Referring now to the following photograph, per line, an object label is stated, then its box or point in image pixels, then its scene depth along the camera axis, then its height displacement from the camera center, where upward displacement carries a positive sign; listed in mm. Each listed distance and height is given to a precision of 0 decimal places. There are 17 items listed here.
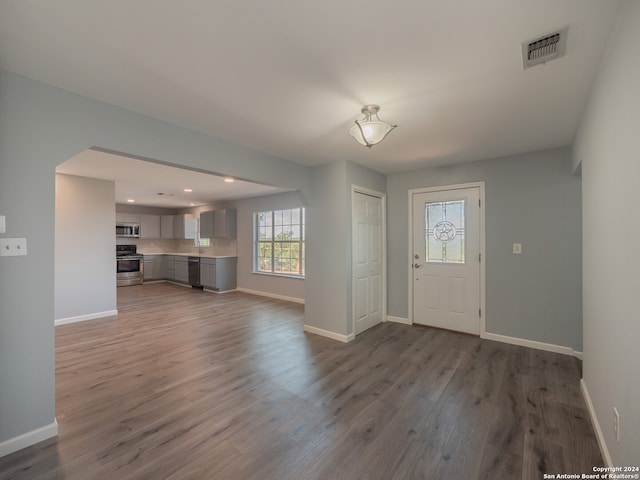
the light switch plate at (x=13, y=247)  1761 -35
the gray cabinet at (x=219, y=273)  7141 -860
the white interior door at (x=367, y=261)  4000 -328
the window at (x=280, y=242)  6387 -60
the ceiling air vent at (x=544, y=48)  1516 +1070
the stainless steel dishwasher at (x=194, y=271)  7608 -838
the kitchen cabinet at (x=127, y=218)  8145 +671
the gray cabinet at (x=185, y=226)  8773 +444
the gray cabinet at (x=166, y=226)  9086 +461
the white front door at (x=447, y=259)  3918 -296
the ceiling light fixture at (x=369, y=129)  2152 +853
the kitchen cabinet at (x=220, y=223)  7539 +451
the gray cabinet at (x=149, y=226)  8662 +450
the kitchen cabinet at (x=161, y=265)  8834 -773
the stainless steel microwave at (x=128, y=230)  8008 +310
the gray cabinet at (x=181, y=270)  8047 -864
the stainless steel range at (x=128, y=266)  7840 -732
